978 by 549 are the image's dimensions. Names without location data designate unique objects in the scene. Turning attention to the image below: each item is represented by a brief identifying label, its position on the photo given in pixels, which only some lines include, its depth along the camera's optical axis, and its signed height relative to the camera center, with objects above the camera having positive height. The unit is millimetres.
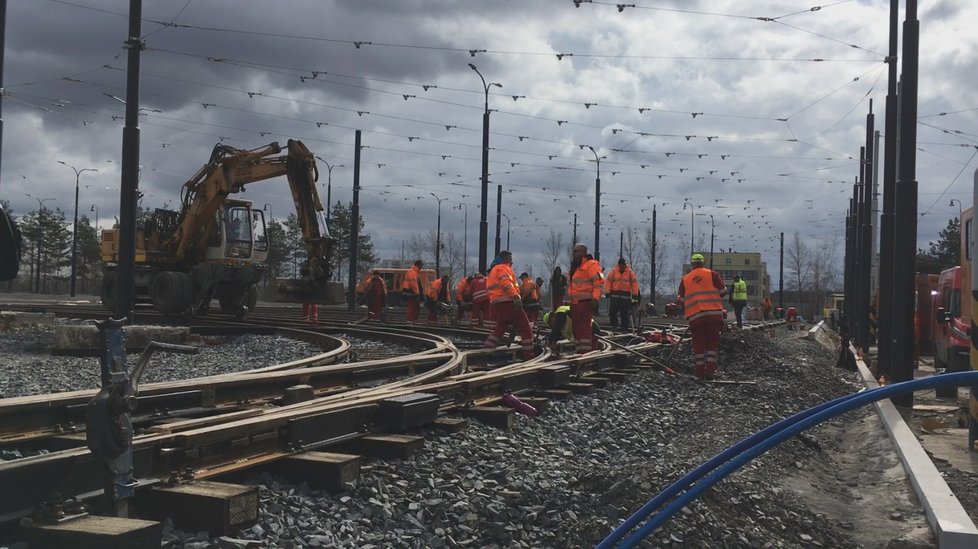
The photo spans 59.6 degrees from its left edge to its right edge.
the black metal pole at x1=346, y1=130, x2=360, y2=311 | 35438 +2281
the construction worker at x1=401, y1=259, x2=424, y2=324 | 22812 -326
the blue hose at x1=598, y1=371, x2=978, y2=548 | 3408 -555
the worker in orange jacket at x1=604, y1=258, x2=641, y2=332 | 19906 -131
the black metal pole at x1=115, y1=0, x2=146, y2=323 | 15172 +2048
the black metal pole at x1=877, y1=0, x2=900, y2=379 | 14375 +1291
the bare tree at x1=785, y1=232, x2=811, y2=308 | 90275 +2587
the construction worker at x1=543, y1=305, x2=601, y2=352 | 14719 -759
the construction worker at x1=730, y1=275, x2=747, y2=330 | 25812 -253
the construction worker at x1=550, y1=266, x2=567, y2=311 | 21328 -117
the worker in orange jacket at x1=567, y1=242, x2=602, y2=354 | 13523 -143
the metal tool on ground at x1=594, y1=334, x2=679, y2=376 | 12875 -1233
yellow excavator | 19906 +825
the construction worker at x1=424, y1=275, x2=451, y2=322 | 23906 -499
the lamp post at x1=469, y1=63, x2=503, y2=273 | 29836 +3019
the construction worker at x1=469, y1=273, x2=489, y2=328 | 21969 -408
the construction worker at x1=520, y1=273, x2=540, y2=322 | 19891 -337
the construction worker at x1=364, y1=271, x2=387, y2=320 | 24609 -530
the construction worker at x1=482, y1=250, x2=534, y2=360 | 13320 -365
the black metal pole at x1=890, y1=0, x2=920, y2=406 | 11523 +985
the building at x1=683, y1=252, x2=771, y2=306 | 112188 +2942
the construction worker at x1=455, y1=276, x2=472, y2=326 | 25469 -458
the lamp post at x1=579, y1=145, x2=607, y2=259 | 42506 +3547
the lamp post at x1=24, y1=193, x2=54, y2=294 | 81000 +3561
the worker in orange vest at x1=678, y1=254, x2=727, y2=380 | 12734 -404
